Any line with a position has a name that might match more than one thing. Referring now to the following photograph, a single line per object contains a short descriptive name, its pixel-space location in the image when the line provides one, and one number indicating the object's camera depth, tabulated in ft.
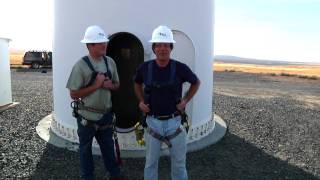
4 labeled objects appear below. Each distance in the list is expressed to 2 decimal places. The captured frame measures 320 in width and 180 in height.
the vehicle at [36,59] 82.06
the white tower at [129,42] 16.21
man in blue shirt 10.89
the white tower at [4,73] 26.57
